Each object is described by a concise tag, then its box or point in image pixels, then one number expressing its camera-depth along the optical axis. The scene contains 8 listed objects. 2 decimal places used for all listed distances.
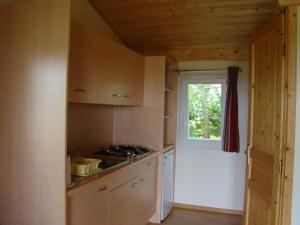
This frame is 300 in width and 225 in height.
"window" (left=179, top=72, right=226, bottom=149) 3.83
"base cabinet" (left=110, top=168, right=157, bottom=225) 2.32
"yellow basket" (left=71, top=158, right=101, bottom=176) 1.97
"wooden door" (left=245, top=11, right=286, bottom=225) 1.98
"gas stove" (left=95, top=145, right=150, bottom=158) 2.84
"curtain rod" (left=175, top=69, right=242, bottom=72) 3.72
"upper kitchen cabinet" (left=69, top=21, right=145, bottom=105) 2.06
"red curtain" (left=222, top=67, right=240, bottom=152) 3.55
